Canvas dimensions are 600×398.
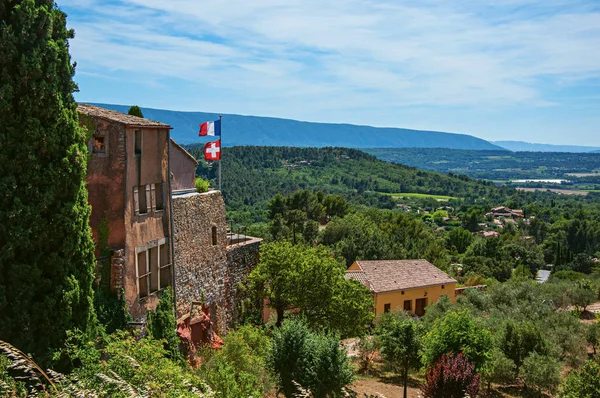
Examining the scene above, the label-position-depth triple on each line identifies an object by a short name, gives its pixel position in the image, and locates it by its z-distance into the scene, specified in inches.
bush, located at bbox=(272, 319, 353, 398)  649.0
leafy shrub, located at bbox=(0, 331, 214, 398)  304.0
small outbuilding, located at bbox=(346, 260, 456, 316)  1582.3
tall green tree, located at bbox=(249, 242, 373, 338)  959.0
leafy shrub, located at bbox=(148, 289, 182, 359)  640.4
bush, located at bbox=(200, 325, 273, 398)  518.0
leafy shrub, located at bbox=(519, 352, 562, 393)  882.8
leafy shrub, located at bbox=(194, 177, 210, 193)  855.7
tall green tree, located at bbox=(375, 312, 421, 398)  896.3
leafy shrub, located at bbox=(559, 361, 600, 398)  662.5
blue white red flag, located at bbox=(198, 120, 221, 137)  887.1
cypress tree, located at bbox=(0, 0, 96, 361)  437.1
